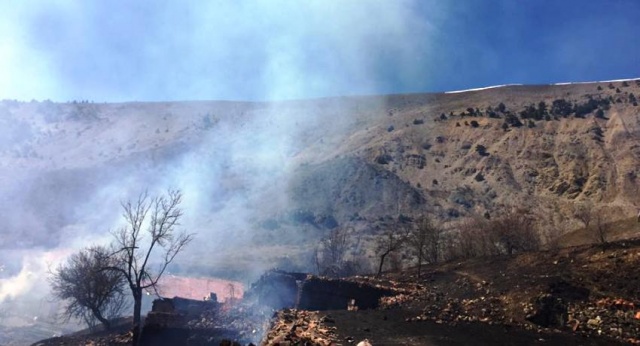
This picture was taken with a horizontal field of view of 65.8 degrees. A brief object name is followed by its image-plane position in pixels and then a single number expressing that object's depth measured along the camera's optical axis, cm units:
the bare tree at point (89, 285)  2775
